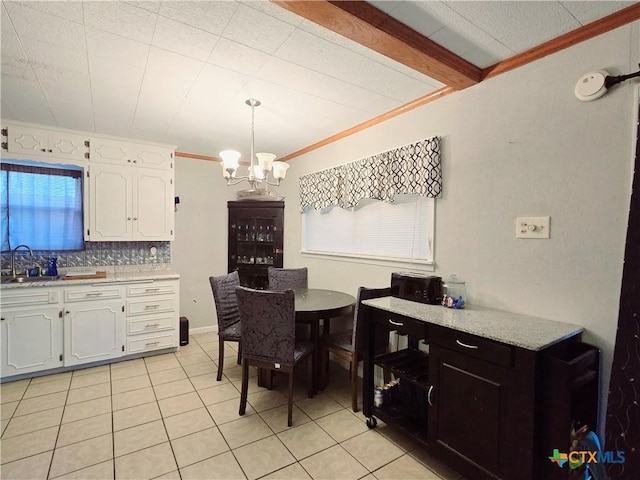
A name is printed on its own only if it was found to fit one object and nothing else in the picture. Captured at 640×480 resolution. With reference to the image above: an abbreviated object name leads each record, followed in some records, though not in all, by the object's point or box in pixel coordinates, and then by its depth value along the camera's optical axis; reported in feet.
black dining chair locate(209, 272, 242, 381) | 9.41
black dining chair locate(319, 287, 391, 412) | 7.72
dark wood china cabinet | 14.66
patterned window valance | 7.90
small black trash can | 12.47
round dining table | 8.05
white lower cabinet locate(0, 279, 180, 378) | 9.22
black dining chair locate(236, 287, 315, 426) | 7.22
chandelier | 8.09
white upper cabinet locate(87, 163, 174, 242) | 11.16
